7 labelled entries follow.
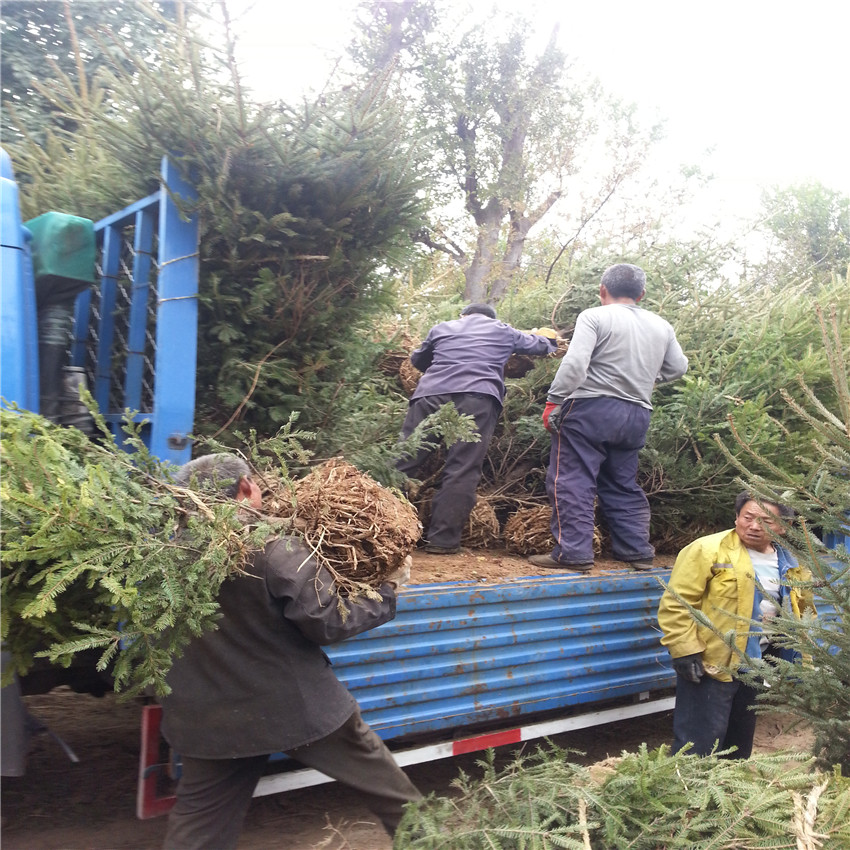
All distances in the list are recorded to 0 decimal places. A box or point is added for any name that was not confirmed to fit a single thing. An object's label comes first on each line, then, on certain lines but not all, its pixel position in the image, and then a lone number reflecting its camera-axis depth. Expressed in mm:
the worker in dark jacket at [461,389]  4551
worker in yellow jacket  3816
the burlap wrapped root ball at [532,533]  4809
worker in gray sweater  4566
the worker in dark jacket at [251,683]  2492
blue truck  2938
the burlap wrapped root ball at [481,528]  4855
